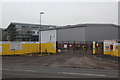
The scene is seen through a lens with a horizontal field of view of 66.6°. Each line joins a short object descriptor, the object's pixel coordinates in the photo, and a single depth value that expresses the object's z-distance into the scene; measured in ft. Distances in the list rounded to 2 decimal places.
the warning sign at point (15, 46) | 54.35
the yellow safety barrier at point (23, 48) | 52.80
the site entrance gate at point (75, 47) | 74.89
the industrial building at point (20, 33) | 184.80
